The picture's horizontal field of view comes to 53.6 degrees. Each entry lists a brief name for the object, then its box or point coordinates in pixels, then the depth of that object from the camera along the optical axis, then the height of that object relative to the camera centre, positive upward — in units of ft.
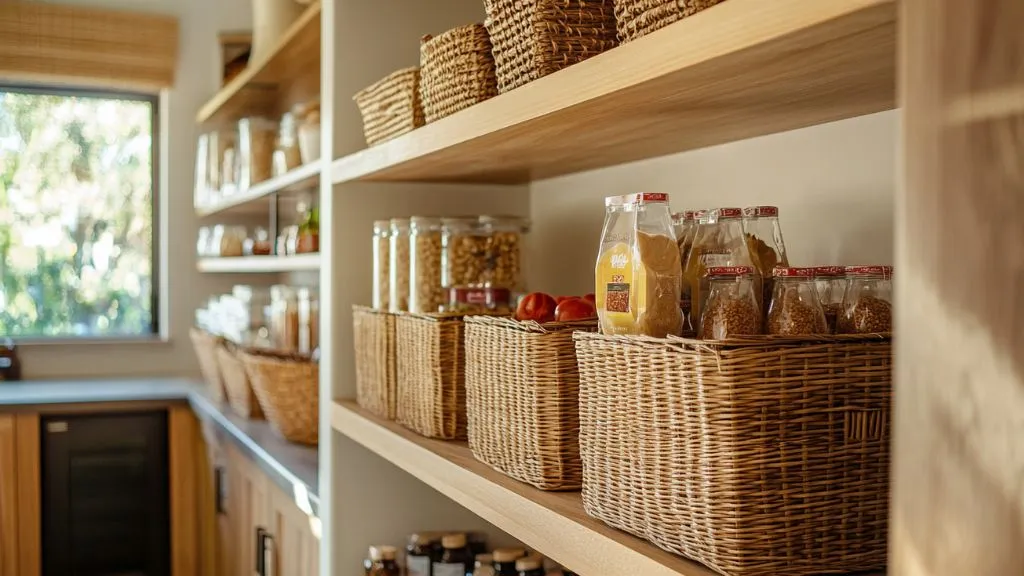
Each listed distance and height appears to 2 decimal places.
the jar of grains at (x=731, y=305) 3.02 -0.08
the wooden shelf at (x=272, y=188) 7.50 +0.80
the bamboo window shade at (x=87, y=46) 12.67 +2.96
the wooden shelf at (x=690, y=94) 2.36 +0.59
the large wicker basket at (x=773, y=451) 2.63 -0.46
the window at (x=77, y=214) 13.43 +0.86
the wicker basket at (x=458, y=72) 4.28 +0.90
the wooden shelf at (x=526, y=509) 3.05 -0.84
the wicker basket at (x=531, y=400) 3.79 -0.48
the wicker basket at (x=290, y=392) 8.04 -0.92
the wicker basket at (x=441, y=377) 4.92 -0.48
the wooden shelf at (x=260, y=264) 8.31 +0.14
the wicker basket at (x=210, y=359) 10.68 -0.88
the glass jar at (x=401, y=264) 5.77 +0.08
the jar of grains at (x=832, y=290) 3.10 -0.04
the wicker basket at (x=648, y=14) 2.73 +0.75
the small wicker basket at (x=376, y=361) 5.48 -0.47
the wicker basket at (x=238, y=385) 9.67 -1.04
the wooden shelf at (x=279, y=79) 8.09 +2.01
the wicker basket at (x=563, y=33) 3.59 +0.88
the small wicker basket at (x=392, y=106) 4.99 +0.89
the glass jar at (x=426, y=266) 5.62 +0.07
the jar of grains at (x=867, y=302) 2.98 -0.07
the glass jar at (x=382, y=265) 5.91 +0.08
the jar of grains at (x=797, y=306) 2.96 -0.08
